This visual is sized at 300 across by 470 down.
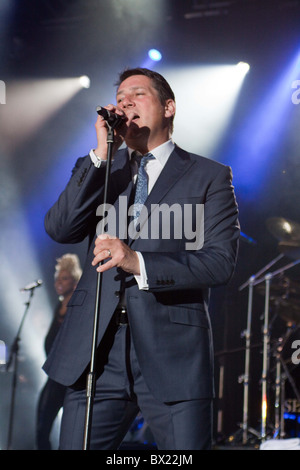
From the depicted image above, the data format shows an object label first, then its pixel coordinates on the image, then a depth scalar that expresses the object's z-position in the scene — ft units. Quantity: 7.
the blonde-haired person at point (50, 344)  14.01
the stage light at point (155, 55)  17.70
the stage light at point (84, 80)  18.20
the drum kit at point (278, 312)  17.17
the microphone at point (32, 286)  14.49
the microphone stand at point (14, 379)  14.21
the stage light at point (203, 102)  17.66
